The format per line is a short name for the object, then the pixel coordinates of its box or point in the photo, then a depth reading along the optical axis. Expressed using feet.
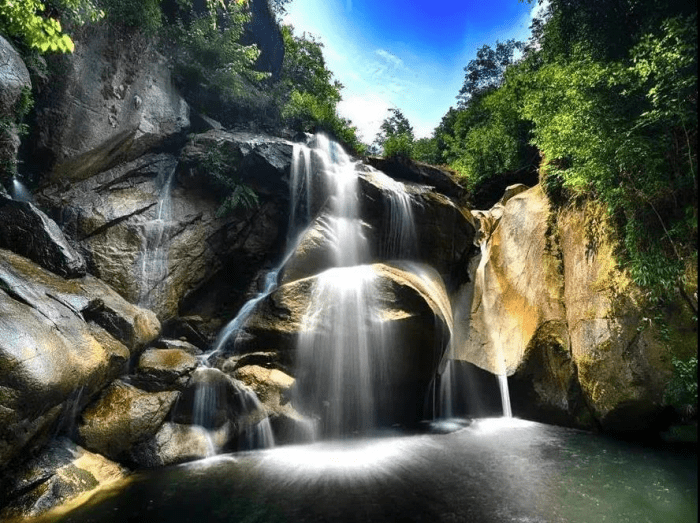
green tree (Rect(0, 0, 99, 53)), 15.56
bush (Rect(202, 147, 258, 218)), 41.33
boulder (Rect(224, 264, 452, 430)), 29.17
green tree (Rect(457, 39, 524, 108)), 105.50
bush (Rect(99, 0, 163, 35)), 38.57
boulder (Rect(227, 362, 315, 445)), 25.99
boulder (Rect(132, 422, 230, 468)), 21.80
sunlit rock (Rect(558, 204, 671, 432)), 23.40
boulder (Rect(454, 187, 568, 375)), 33.55
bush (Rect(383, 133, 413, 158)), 56.90
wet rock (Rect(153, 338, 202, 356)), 30.19
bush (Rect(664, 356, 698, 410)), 20.40
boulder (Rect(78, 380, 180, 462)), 20.97
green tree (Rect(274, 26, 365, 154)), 61.67
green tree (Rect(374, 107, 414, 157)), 57.26
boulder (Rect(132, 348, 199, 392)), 24.61
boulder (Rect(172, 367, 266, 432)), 24.54
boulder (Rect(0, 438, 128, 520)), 16.39
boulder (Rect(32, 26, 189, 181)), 34.30
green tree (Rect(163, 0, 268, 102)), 49.01
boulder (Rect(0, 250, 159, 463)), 16.85
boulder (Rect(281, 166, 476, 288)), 41.68
